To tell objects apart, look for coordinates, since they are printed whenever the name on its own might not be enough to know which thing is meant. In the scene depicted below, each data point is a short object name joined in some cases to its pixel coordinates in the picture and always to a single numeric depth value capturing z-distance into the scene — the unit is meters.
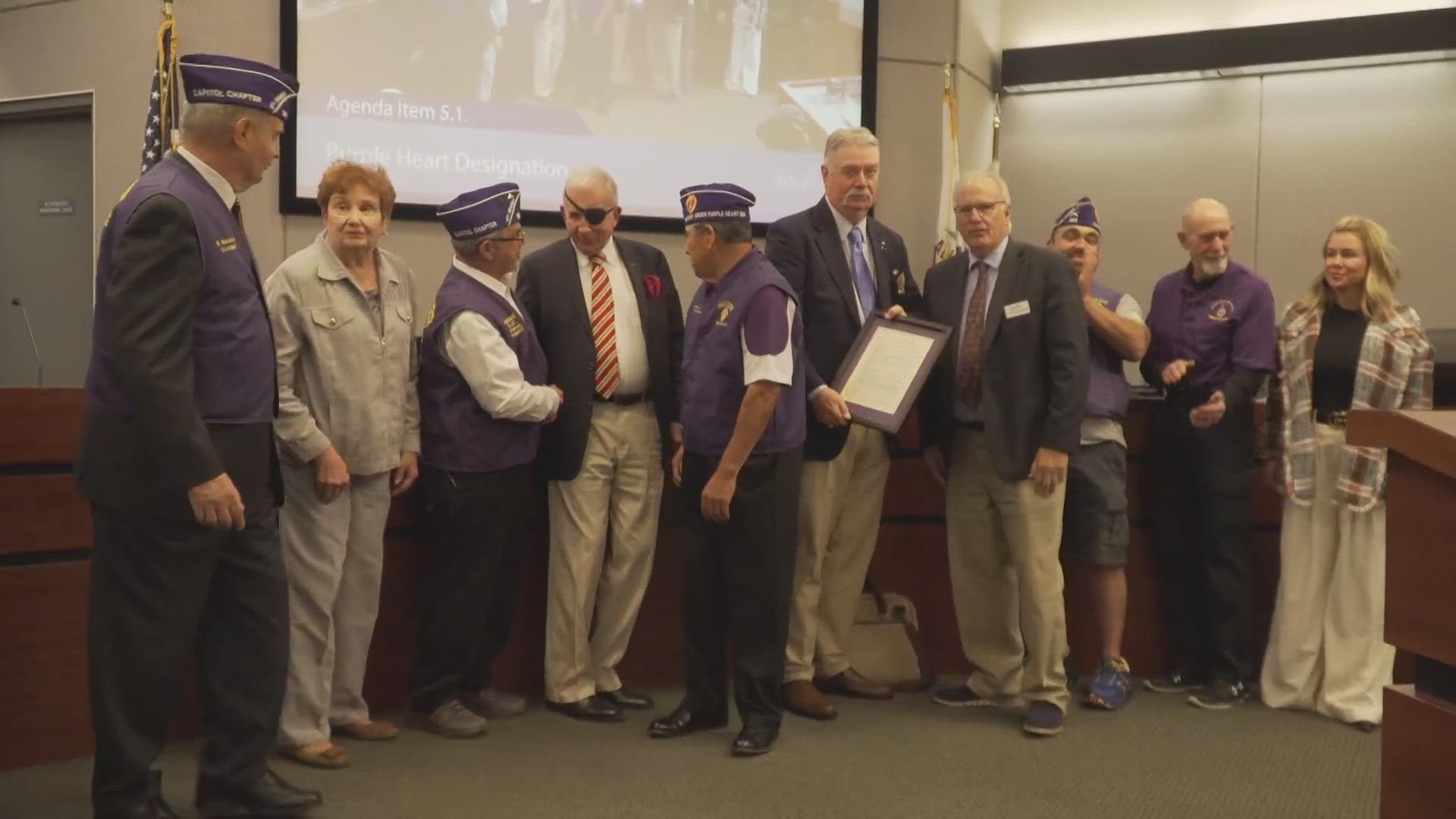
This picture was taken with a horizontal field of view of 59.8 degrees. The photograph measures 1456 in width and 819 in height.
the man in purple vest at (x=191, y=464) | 2.38
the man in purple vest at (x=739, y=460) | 3.29
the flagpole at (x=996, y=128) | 6.69
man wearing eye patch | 3.69
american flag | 4.26
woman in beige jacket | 3.18
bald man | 4.02
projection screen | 5.08
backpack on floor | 4.09
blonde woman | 3.79
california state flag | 6.00
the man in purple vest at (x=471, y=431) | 3.42
